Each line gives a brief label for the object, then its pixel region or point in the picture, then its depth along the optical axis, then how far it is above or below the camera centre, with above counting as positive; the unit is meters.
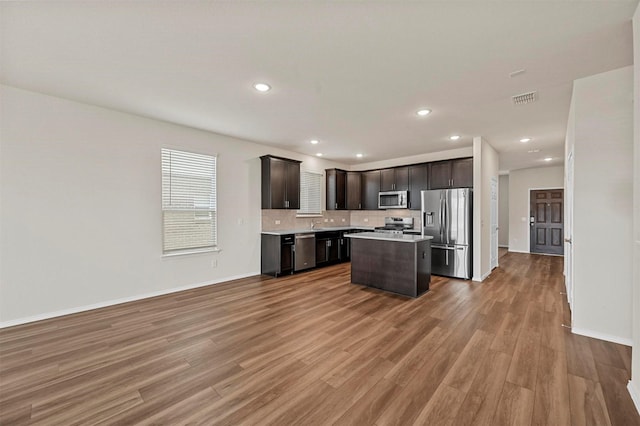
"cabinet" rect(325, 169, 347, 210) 7.38 +0.63
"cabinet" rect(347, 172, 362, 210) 7.67 +0.60
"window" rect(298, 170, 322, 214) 6.90 +0.53
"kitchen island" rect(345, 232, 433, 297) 4.19 -0.86
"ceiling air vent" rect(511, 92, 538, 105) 3.22 +1.41
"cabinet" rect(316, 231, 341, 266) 6.38 -0.88
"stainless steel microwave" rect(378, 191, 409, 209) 6.64 +0.31
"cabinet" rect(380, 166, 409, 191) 6.70 +0.86
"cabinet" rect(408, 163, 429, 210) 6.30 +0.71
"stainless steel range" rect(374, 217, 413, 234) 6.74 -0.33
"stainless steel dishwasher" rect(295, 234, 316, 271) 5.81 -0.90
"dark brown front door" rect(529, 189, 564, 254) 8.13 -0.31
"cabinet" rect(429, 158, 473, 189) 5.57 +0.83
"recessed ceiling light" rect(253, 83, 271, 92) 3.02 +1.46
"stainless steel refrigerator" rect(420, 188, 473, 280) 5.29 -0.35
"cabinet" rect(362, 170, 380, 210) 7.37 +0.64
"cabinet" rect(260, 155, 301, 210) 5.59 +0.63
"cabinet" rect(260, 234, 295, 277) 5.45 -0.90
